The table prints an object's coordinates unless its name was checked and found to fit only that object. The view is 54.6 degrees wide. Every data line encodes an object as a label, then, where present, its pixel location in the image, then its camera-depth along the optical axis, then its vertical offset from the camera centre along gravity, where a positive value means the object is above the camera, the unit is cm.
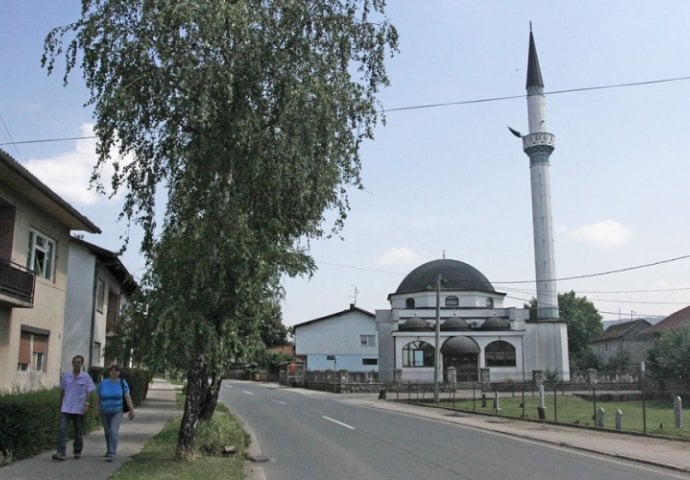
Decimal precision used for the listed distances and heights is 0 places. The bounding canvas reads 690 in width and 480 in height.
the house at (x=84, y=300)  2656 +222
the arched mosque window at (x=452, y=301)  6969 +568
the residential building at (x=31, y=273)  1621 +221
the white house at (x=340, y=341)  7950 +178
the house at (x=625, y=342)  7788 +183
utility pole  3617 -19
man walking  1104 -76
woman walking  1130 -82
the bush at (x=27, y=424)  1095 -117
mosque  6116 +233
